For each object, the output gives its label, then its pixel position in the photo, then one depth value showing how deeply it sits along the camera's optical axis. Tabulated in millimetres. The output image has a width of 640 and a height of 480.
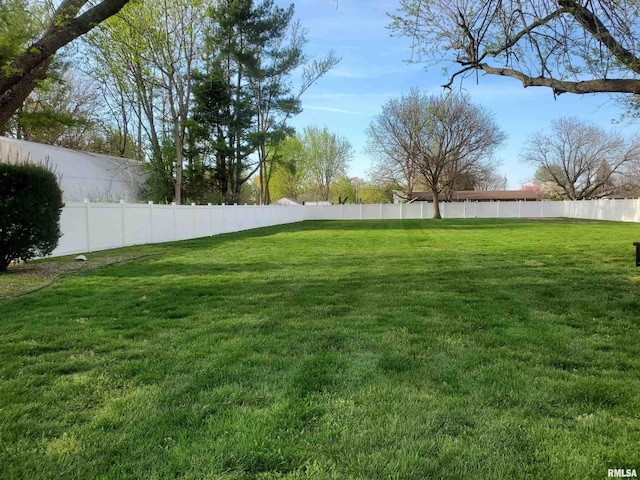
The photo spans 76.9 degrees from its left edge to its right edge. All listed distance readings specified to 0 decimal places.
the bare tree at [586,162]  34625
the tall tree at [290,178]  41312
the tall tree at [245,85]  22281
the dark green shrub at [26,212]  6945
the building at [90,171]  15547
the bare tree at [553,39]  5297
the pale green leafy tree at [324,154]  48656
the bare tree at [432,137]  29750
